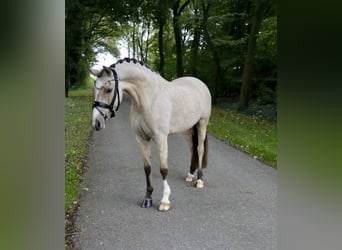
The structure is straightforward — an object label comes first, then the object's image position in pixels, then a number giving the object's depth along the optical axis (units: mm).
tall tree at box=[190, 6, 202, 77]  8852
